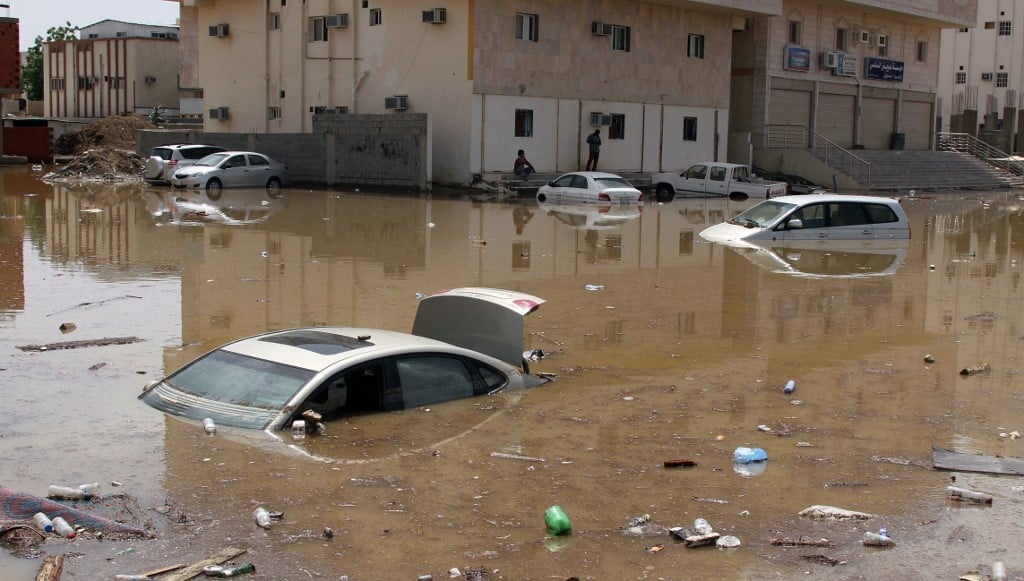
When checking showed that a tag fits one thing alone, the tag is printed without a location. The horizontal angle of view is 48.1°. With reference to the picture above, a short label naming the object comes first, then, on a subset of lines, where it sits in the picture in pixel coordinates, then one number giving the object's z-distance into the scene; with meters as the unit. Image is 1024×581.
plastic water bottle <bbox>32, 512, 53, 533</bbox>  6.52
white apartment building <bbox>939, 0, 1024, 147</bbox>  73.62
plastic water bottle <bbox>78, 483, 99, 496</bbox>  7.25
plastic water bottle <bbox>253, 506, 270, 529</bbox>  6.82
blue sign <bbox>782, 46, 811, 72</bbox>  50.38
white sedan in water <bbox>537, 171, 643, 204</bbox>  34.91
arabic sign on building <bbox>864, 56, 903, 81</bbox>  54.94
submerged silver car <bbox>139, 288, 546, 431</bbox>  8.63
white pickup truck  39.56
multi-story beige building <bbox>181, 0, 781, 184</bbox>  39.75
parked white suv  39.25
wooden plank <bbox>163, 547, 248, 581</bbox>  5.91
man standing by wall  41.53
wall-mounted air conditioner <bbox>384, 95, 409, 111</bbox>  40.94
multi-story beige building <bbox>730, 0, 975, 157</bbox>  50.12
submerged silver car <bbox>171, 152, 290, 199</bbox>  37.22
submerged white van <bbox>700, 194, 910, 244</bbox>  23.23
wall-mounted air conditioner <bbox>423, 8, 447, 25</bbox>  39.28
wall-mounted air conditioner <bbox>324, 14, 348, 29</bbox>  42.75
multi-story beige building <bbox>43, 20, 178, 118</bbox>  74.62
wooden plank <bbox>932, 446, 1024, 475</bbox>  8.32
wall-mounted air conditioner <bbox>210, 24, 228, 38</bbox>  48.06
